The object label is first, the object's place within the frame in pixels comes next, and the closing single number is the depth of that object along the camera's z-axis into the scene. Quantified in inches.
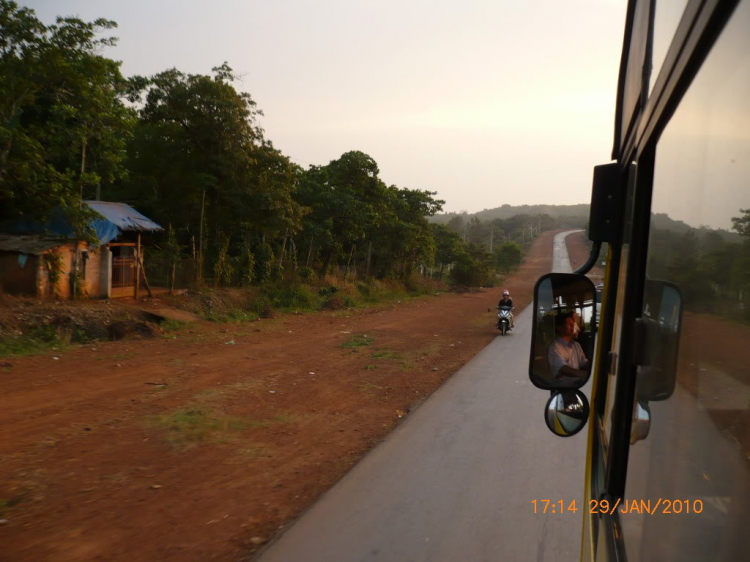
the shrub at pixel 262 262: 861.8
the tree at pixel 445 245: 1507.1
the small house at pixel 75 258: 586.6
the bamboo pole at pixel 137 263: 723.4
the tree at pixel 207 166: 716.0
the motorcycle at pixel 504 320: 596.7
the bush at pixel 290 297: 801.6
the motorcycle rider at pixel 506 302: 604.4
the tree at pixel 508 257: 2125.6
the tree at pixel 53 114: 500.7
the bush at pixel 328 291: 921.5
